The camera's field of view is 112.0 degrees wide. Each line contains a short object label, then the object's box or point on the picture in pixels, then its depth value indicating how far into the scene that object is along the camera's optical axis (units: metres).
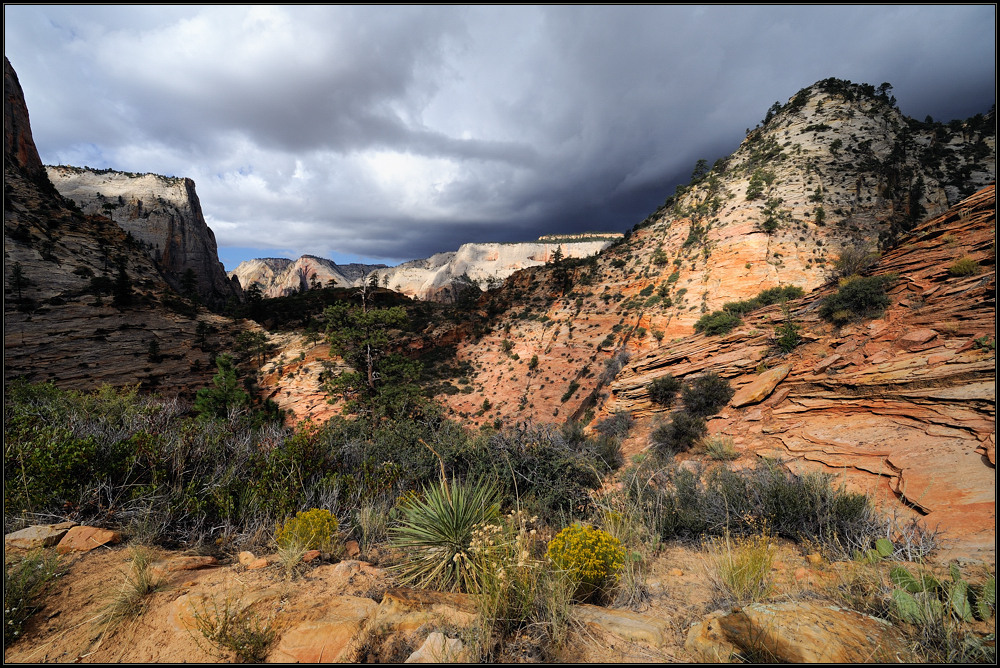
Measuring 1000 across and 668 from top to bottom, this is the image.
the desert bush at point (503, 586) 2.40
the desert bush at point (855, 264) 11.29
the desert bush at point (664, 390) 12.33
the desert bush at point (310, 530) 3.57
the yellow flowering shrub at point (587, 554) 2.92
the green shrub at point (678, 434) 9.46
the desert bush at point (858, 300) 8.78
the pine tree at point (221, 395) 16.81
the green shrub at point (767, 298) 18.19
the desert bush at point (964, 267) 7.33
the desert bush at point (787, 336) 10.01
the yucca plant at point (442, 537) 3.22
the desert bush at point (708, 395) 10.30
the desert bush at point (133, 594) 2.34
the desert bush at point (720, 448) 7.97
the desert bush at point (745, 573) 2.93
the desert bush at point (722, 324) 13.98
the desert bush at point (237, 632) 2.13
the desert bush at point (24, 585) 2.20
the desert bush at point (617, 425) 12.16
